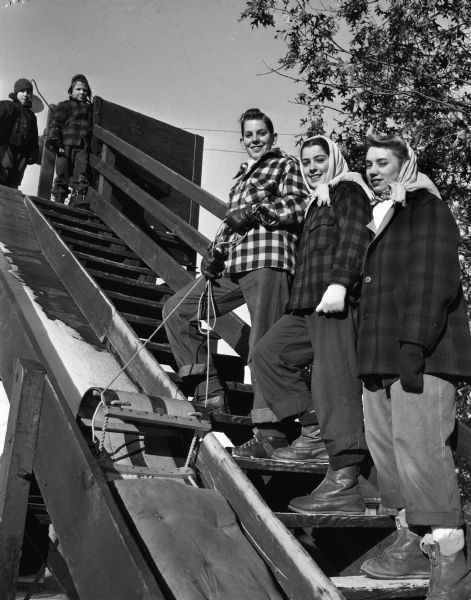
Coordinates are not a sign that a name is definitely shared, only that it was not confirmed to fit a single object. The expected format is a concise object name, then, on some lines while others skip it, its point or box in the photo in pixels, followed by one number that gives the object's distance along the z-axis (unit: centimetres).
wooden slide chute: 255
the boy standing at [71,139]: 828
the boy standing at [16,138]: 858
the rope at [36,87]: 940
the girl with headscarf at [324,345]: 322
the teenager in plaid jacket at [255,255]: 396
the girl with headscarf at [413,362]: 266
